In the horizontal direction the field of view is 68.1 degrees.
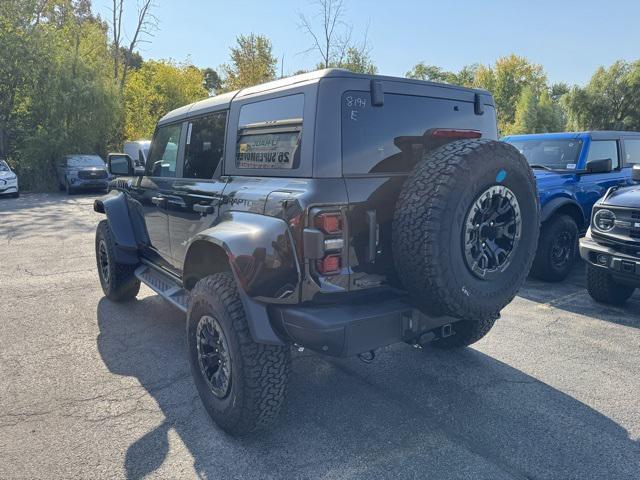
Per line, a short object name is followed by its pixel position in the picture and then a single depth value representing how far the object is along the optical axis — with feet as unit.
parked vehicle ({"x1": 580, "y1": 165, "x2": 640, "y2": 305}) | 14.12
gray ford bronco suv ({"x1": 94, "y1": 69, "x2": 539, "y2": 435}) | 7.81
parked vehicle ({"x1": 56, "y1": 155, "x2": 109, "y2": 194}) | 58.29
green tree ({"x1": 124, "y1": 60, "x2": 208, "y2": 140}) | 87.15
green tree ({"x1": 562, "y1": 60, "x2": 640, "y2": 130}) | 98.73
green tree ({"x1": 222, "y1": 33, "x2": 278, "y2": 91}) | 82.48
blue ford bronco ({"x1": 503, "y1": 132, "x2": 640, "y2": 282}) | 19.65
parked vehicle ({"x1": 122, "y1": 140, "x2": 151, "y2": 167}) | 60.80
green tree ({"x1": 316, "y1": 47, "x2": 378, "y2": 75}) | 59.52
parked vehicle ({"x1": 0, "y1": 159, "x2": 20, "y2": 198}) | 53.72
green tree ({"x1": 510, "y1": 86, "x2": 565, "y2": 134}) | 117.39
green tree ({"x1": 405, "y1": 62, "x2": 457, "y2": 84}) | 199.91
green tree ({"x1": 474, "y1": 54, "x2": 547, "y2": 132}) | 178.91
